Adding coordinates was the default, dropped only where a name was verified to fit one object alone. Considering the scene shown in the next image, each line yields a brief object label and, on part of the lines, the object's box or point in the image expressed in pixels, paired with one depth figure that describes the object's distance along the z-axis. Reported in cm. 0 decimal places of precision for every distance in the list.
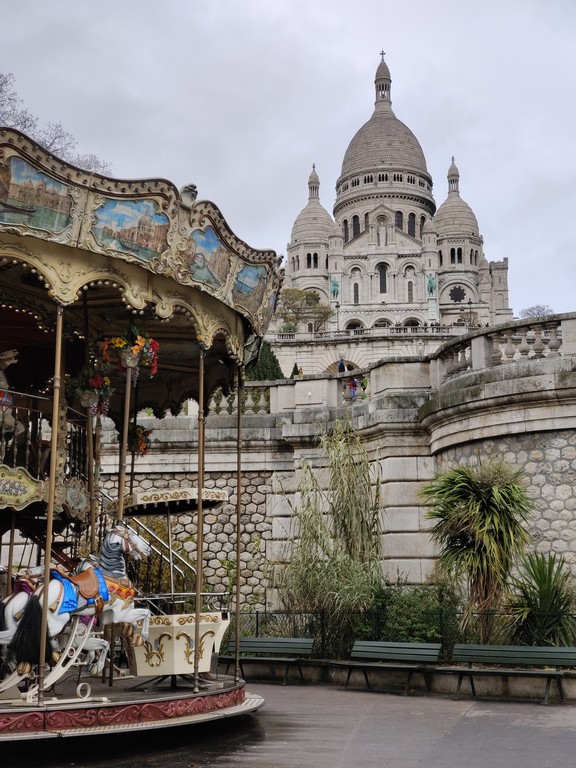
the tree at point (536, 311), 10997
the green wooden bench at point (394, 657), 1403
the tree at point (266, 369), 3005
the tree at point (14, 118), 2869
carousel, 997
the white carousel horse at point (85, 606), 1009
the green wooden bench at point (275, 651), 1538
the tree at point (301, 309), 10081
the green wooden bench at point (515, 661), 1296
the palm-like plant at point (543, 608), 1379
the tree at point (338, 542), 1580
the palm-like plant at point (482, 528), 1390
